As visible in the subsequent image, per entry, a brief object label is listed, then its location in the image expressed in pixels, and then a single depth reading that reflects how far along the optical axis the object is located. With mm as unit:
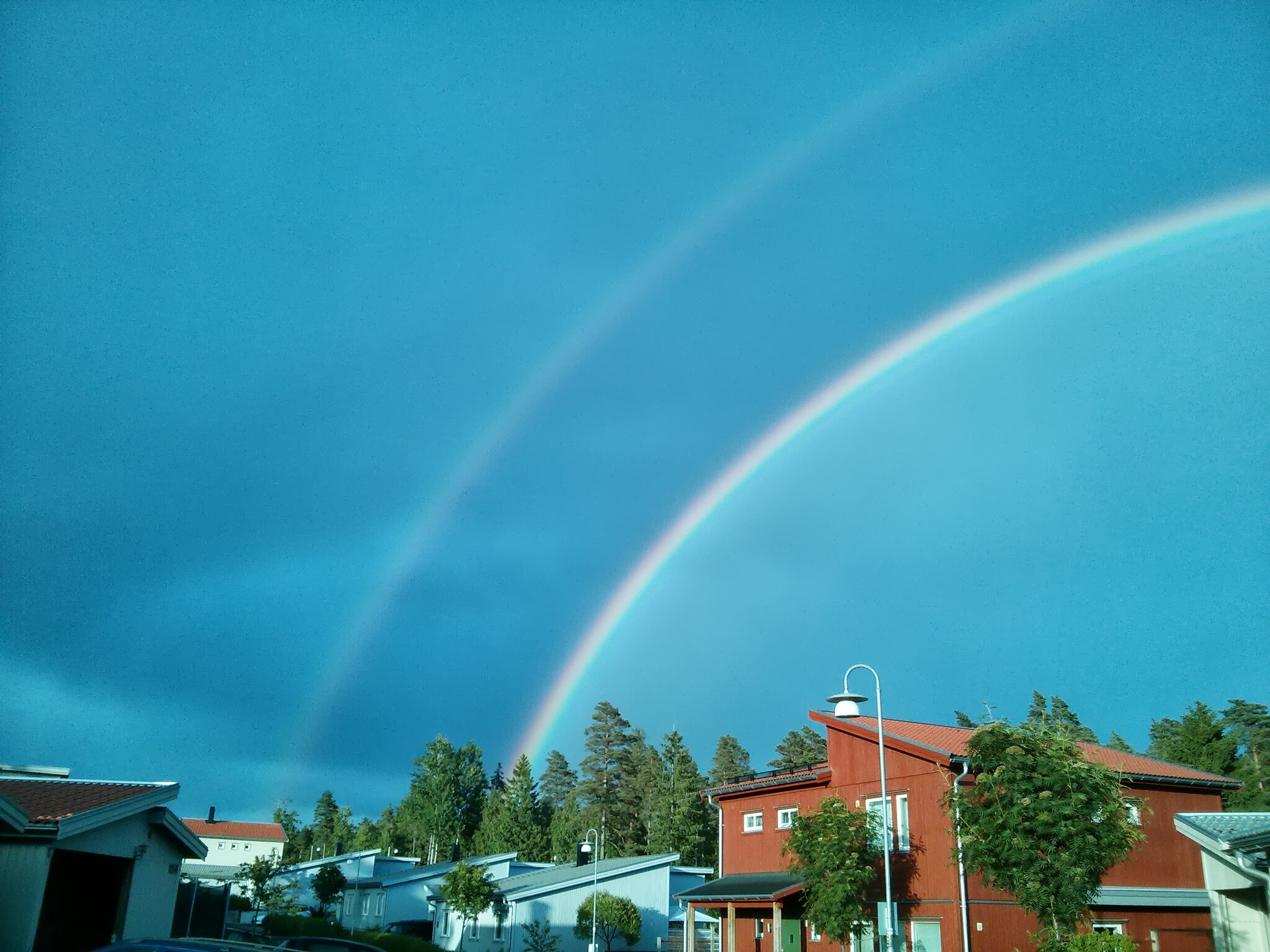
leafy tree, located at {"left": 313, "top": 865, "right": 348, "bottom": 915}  66125
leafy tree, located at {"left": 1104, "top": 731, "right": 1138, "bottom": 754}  92375
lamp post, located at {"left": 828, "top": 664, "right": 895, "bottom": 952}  27094
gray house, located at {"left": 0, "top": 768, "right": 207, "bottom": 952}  20359
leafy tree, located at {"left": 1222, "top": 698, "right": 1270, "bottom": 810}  66875
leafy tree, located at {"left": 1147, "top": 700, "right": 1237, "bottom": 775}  63625
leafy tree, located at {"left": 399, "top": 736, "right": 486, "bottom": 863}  107250
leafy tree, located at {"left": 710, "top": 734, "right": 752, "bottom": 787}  106875
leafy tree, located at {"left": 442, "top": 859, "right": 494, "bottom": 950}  47656
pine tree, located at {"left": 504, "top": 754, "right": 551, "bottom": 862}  92000
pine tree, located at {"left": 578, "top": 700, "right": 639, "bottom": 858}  94062
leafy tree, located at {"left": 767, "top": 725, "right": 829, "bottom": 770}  95938
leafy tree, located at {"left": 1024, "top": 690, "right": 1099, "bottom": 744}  91500
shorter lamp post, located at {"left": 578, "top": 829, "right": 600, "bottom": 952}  48706
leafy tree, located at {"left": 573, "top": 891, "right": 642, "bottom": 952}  48656
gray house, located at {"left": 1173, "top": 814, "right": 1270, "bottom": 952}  21047
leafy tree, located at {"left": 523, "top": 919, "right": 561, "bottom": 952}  47750
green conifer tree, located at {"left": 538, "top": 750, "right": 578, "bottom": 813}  115500
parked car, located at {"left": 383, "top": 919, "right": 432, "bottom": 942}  59250
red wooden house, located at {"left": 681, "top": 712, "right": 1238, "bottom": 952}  30125
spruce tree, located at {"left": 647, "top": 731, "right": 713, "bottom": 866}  83750
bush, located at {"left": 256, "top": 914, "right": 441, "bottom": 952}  40562
